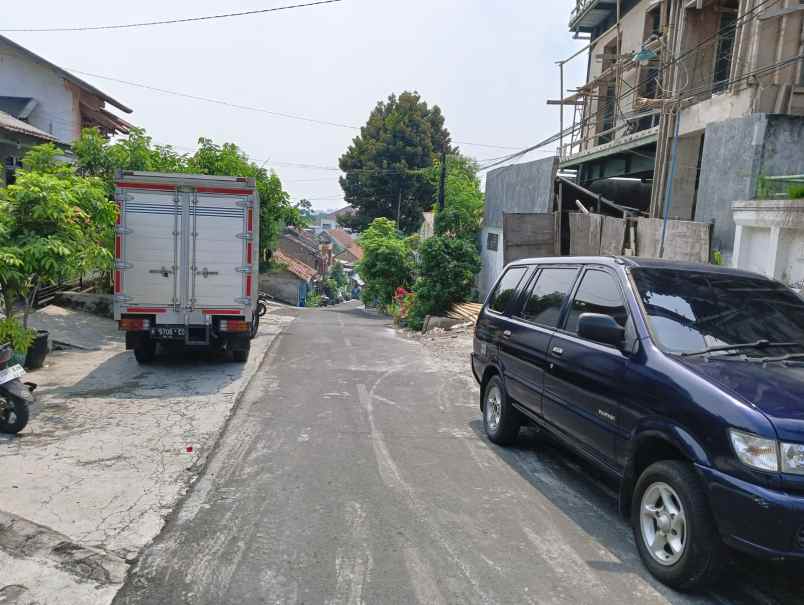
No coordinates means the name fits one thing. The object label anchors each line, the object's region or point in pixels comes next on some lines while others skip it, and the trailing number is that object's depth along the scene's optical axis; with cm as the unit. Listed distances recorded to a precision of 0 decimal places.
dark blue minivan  333
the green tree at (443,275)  2128
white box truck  1003
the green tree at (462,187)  2758
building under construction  932
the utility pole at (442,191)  2786
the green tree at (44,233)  801
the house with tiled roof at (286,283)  4566
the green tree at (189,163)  1505
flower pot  972
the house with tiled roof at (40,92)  2211
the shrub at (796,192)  750
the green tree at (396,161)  4550
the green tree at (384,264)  3169
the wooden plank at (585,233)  1322
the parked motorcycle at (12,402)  646
